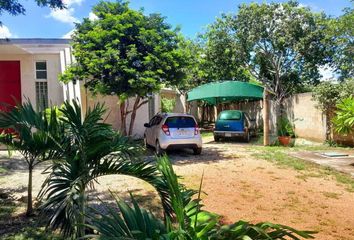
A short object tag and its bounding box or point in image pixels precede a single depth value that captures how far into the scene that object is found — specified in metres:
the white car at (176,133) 11.91
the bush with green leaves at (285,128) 16.83
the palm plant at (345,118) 10.19
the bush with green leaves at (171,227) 2.17
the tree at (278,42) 21.41
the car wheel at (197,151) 12.58
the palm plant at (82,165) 3.21
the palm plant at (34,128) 4.27
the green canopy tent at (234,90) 17.58
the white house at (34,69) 15.83
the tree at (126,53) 11.63
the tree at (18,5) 8.02
